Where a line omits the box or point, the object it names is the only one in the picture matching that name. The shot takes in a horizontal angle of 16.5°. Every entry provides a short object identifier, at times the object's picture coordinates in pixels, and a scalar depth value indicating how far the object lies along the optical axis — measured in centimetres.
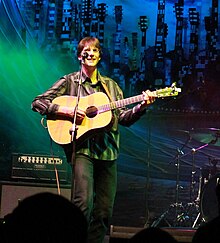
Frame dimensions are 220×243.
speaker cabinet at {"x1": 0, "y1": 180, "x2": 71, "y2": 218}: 870
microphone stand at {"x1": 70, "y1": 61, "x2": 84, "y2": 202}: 620
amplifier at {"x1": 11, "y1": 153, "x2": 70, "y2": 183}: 899
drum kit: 929
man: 635
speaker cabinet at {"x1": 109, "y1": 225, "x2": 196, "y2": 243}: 570
